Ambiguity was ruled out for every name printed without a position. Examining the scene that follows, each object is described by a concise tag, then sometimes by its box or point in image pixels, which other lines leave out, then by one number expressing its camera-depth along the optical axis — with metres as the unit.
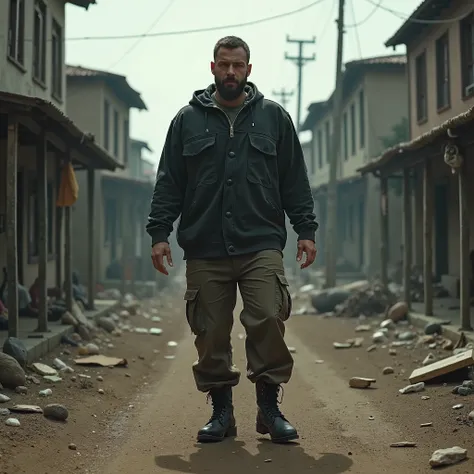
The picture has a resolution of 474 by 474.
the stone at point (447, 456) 4.41
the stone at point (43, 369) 8.02
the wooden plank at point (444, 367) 7.29
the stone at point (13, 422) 5.54
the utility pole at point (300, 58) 36.19
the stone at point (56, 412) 5.95
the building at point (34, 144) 8.84
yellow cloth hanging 12.66
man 4.76
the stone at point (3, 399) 6.39
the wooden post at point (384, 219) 16.30
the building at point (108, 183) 23.33
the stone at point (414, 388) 7.35
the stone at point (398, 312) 14.17
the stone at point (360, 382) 7.86
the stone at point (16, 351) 7.97
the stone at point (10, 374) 6.94
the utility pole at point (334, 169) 21.91
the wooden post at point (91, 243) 14.81
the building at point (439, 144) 10.62
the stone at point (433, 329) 11.50
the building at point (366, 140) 24.77
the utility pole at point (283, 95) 48.18
